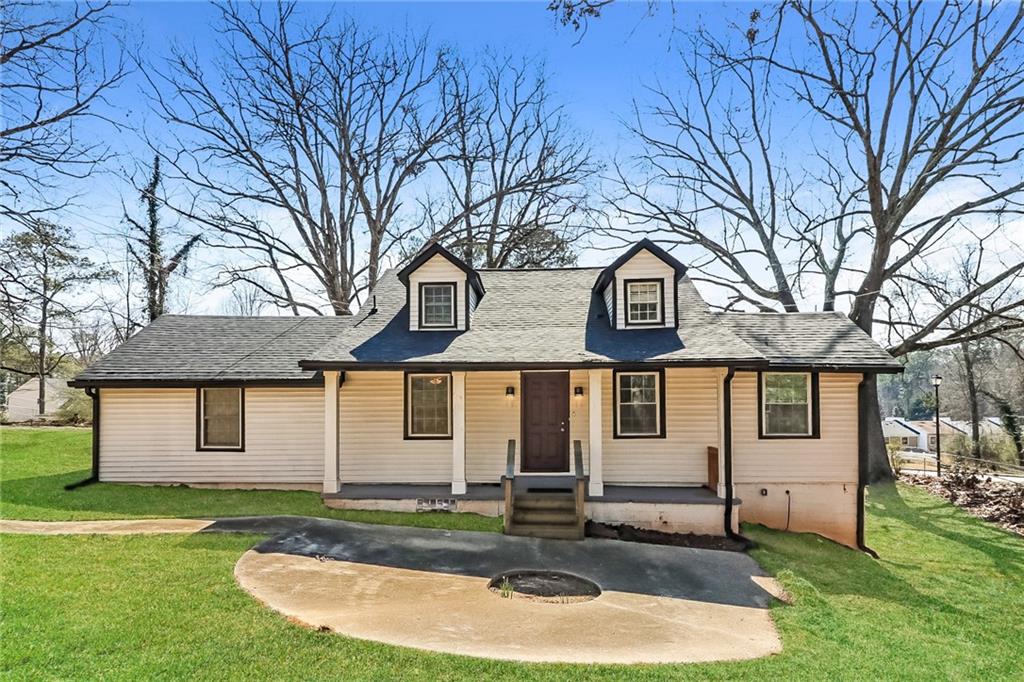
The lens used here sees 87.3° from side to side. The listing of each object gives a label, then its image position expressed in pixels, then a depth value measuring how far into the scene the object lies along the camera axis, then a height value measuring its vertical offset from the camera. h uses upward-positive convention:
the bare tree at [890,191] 17.02 +6.08
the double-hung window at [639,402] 11.30 -0.85
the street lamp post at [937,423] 20.28 -2.48
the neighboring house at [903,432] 50.66 -6.89
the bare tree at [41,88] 7.43 +4.10
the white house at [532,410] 10.25 -1.00
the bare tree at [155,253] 24.31 +5.28
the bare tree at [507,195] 24.88 +7.95
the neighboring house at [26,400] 33.67 -2.44
